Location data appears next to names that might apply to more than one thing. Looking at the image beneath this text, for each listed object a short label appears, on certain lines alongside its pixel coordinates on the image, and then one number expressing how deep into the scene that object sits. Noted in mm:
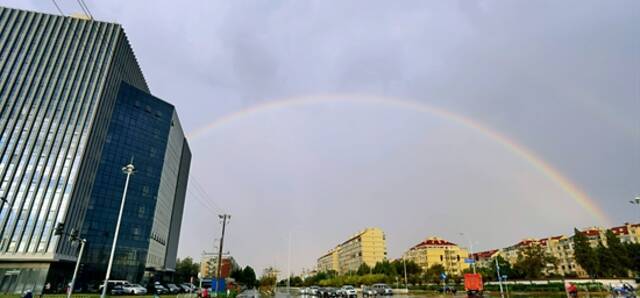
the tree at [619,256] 59000
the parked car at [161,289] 58844
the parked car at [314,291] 53875
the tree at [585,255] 60031
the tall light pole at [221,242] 44616
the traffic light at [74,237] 26362
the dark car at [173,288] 62812
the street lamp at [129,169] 26553
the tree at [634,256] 59188
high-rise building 53219
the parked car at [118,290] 48075
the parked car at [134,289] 48156
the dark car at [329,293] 47469
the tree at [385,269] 86312
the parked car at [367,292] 47350
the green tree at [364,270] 103325
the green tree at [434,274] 81000
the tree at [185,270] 126662
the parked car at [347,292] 41594
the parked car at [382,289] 49744
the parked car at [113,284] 51809
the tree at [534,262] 56594
